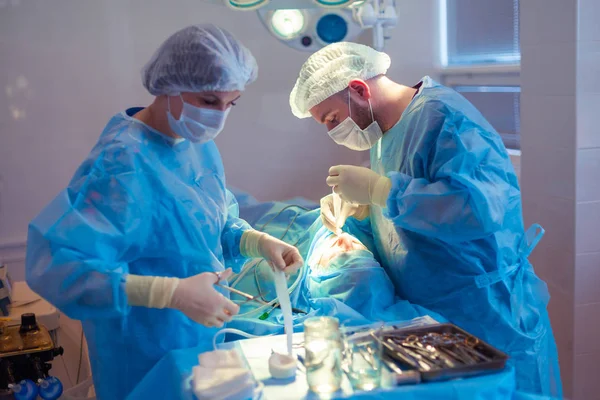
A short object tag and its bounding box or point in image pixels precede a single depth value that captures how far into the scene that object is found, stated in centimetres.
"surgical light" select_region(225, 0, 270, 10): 228
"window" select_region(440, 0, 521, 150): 317
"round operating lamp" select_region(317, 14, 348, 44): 277
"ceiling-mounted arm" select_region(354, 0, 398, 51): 278
